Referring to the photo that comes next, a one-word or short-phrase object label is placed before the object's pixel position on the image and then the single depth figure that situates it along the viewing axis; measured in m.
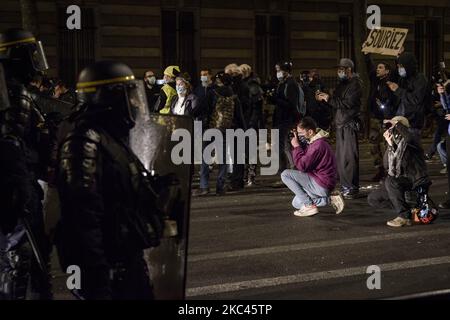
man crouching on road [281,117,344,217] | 10.99
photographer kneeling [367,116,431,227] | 10.17
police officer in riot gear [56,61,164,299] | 4.56
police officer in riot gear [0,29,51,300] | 5.02
